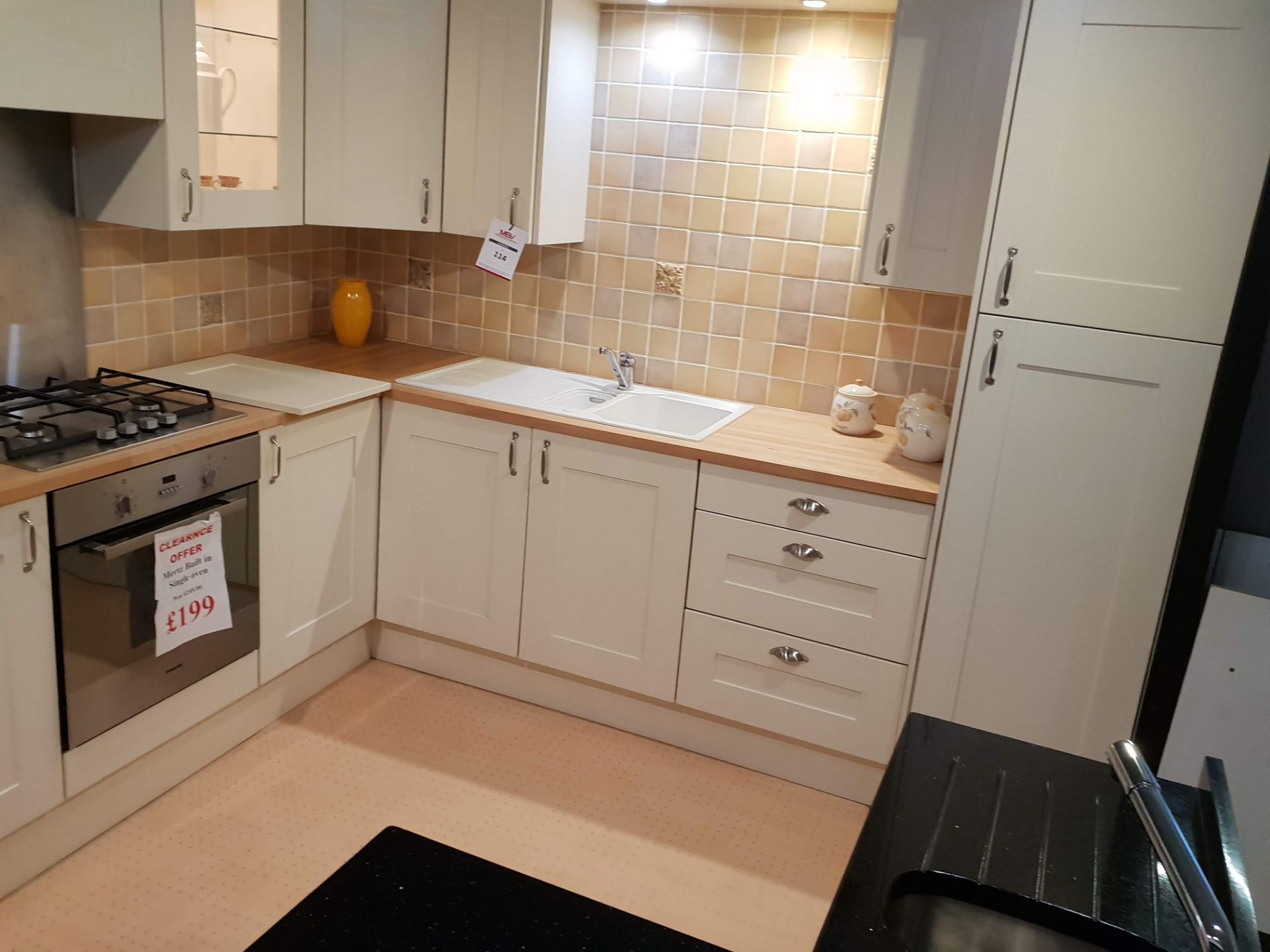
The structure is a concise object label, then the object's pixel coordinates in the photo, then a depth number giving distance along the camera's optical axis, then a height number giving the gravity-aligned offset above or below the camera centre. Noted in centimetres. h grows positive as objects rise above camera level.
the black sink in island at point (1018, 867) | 109 -66
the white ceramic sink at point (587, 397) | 306 -54
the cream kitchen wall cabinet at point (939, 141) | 249 +23
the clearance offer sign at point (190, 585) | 238 -93
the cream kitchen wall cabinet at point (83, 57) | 208 +21
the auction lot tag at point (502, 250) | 306 -14
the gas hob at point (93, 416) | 217 -56
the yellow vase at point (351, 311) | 344 -39
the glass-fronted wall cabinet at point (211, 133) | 247 +9
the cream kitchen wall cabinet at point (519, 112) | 292 +25
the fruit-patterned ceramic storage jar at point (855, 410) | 291 -47
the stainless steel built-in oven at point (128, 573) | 218 -85
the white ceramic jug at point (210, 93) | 252 +19
